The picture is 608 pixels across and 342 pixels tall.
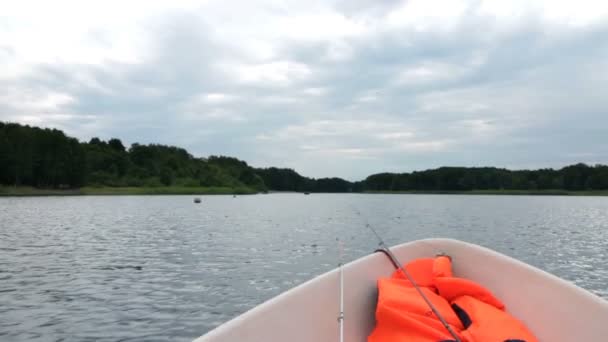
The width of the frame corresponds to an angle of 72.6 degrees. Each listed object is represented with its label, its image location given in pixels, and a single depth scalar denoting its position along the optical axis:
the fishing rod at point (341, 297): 2.99
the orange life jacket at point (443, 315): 2.64
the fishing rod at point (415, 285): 2.36
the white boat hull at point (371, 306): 2.54
